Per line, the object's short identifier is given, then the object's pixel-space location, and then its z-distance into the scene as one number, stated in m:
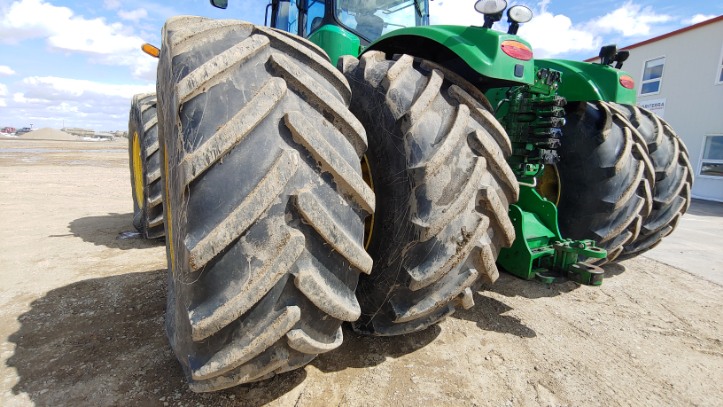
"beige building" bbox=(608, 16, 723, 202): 11.37
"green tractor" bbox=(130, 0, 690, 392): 1.13
